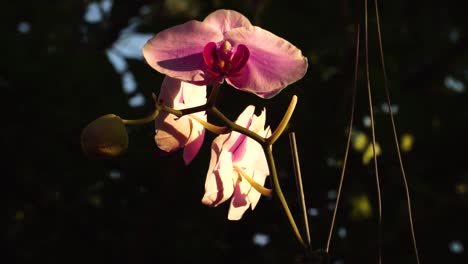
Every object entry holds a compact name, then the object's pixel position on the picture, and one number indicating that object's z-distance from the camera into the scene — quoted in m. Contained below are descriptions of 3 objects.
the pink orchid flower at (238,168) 1.70
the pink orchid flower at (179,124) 1.69
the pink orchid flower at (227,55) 1.68
